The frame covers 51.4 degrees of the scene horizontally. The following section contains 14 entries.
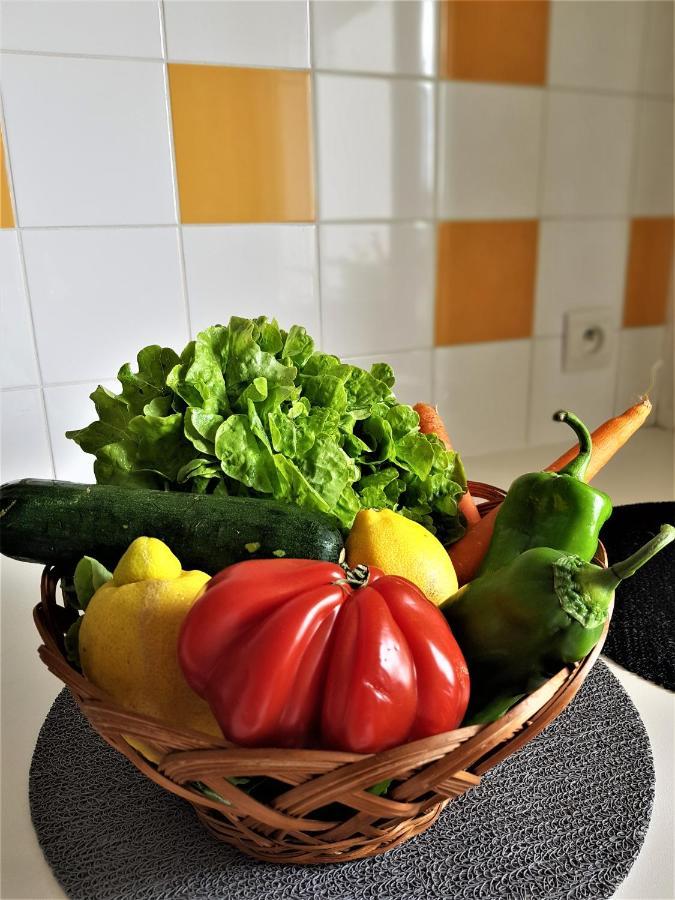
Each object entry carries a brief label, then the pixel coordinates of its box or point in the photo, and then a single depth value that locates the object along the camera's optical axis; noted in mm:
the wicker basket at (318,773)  359
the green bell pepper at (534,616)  407
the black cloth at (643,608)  685
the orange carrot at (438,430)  704
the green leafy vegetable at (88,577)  487
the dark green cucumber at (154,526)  546
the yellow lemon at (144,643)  419
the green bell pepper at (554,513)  561
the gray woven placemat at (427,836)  448
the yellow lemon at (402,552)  517
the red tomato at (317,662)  371
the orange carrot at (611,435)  794
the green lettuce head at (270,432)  607
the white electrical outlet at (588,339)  1308
